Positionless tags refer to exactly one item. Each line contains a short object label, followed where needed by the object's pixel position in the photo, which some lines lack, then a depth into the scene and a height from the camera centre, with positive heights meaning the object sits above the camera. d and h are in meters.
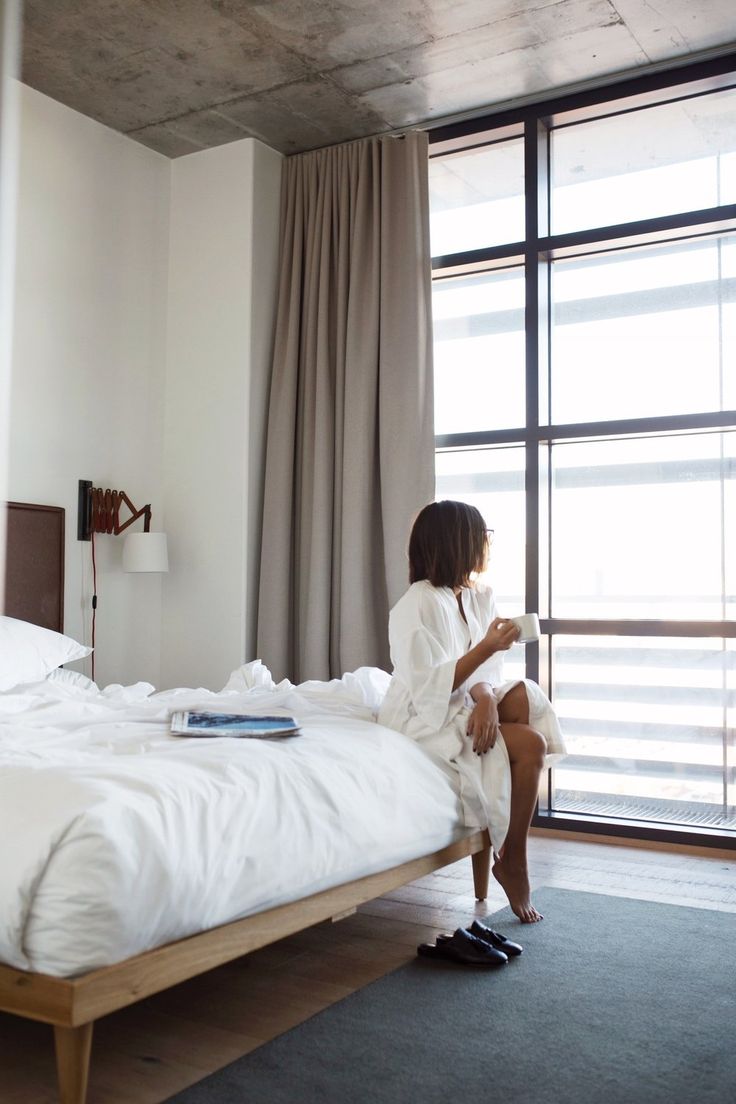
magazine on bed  2.28 -0.30
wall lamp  4.33 +0.26
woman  2.68 -0.28
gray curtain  4.34 +0.78
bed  1.57 -0.44
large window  3.98 +0.67
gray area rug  1.75 -0.84
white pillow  3.27 -0.20
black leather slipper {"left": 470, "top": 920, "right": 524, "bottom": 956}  2.48 -0.82
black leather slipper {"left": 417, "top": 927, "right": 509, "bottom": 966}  2.40 -0.83
